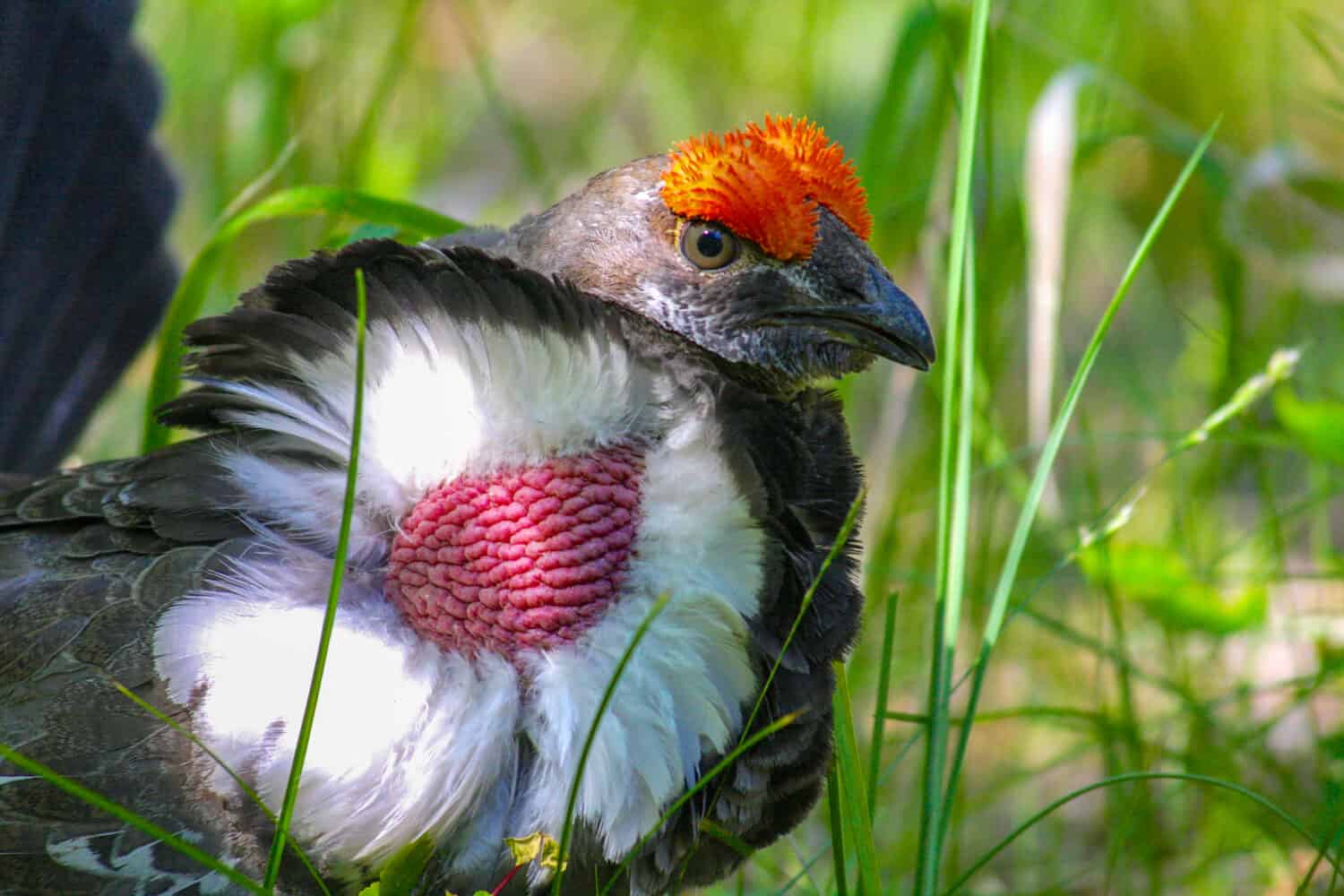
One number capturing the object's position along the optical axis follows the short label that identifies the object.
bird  3.71
